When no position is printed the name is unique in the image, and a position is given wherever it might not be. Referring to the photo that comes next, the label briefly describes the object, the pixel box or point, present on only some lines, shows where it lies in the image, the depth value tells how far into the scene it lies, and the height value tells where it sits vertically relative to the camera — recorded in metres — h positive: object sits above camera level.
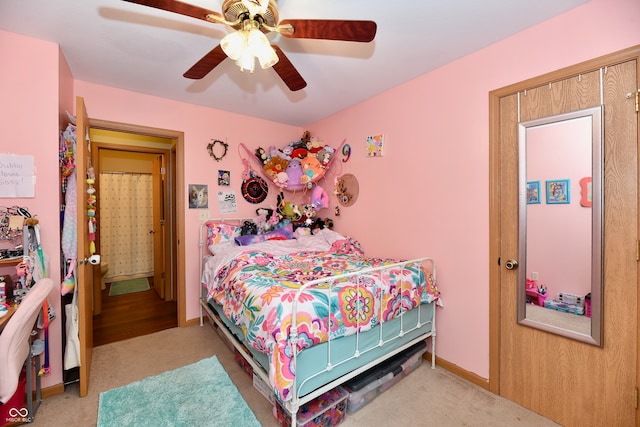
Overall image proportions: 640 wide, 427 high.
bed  1.48 -0.66
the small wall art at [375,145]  2.83 +0.69
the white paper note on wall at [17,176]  1.84 +0.25
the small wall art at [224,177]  3.34 +0.41
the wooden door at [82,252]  1.85 -0.29
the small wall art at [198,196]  3.17 +0.18
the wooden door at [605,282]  1.51 -0.46
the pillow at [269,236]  3.06 -0.30
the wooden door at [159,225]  4.15 -0.23
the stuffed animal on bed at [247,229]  3.29 -0.22
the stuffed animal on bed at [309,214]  3.46 -0.05
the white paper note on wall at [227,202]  3.37 +0.11
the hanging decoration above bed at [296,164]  3.44 +0.61
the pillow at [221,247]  2.99 -0.41
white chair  1.31 -0.65
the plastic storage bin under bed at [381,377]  1.84 -1.23
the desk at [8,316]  1.44 -0.57
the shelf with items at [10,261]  1.67 -0.31
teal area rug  1.73 -1.34
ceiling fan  1.26 +0.91
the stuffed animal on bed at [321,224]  3.51 -0.18
